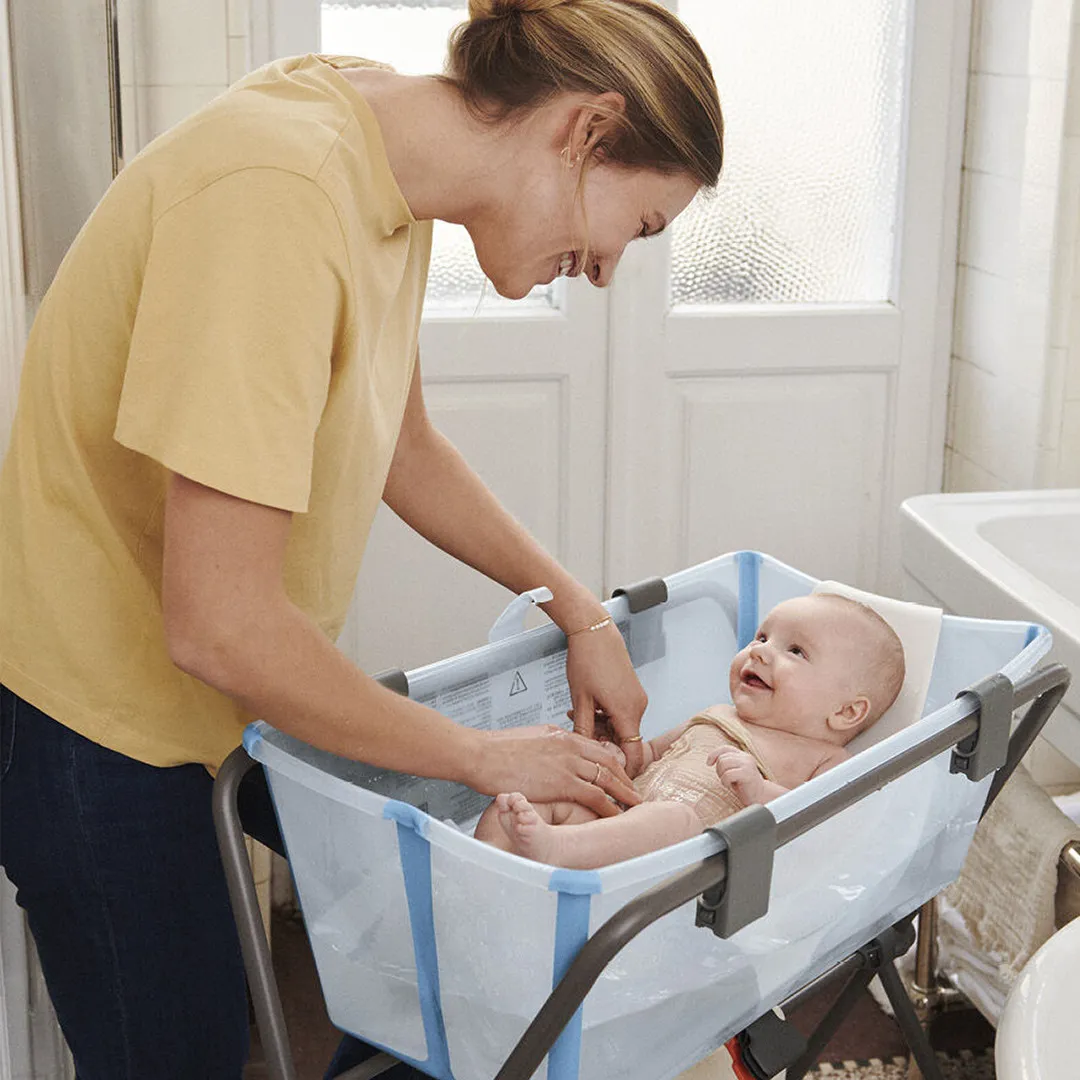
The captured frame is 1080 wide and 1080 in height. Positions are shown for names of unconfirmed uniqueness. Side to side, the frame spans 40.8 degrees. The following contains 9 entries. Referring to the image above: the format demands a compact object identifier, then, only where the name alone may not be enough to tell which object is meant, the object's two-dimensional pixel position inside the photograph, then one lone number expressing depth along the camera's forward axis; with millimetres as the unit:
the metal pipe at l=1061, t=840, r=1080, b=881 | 1597
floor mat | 2012
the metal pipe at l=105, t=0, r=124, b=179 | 1595
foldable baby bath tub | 966
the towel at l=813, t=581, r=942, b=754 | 1511
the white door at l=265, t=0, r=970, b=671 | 2416
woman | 954
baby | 1450
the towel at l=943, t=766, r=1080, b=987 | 1684
